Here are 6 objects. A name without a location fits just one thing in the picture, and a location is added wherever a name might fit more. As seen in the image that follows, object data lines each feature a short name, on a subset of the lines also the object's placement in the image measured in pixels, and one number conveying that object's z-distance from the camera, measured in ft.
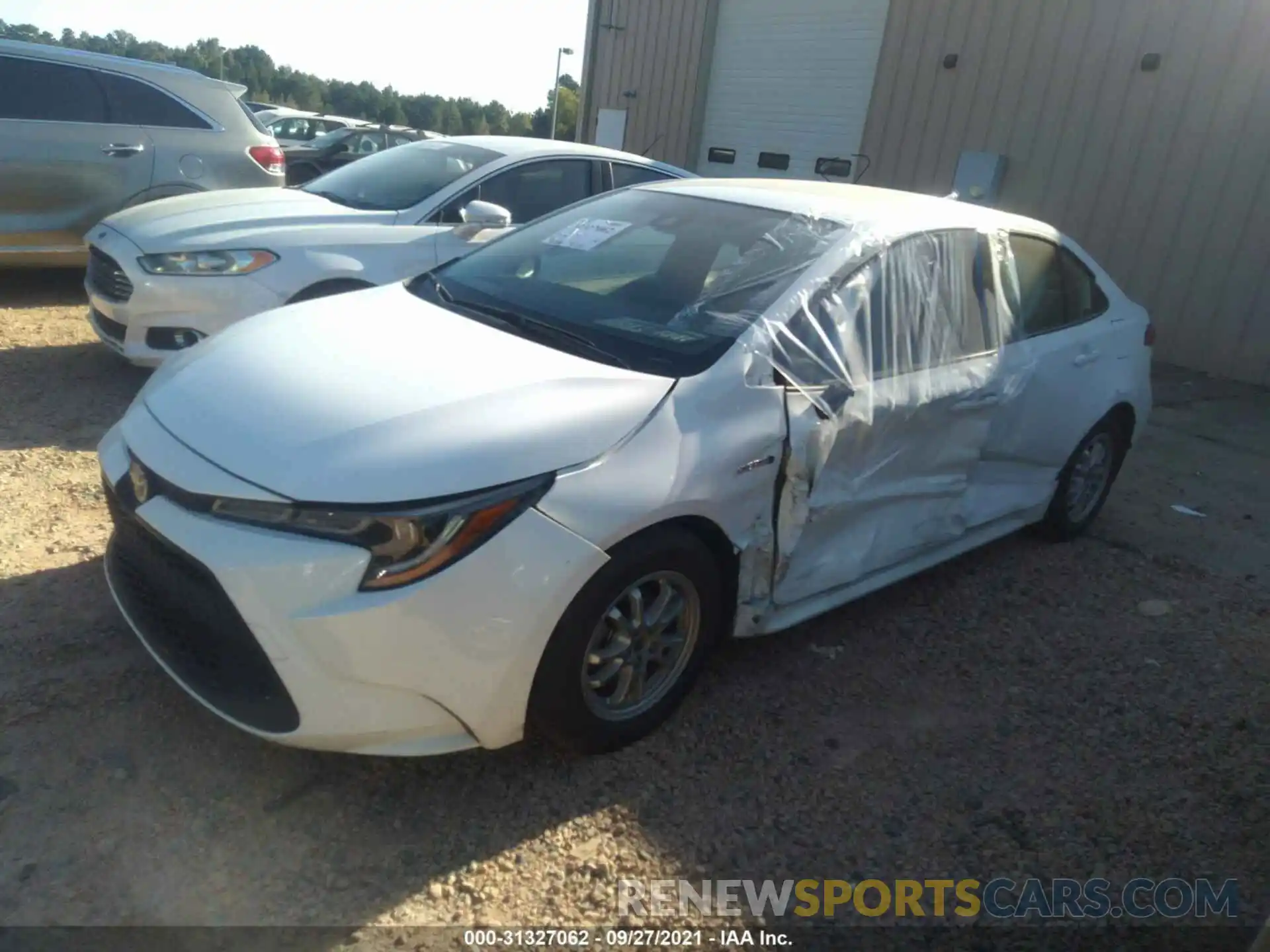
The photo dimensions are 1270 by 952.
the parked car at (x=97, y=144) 22.36
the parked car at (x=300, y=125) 59.31
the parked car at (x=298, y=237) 16.33
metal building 27.48
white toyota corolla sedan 7.38
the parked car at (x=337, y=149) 44.78
